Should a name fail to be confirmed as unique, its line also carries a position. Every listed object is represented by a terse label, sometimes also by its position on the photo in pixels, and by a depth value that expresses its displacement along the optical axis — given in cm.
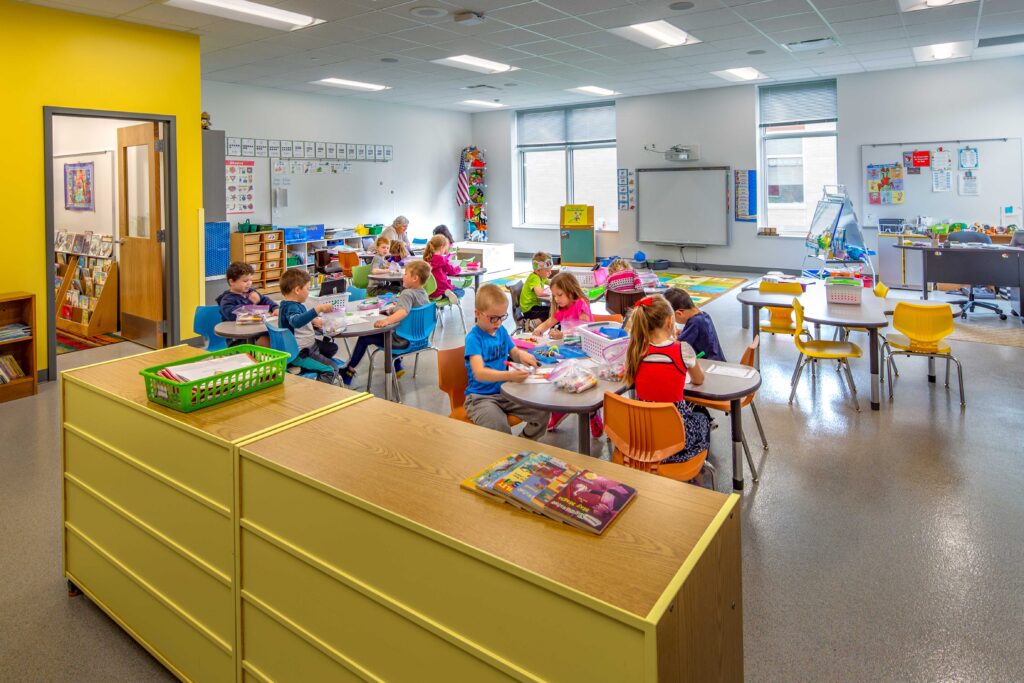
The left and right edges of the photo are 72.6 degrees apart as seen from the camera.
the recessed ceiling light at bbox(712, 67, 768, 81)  1057
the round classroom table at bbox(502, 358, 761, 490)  314
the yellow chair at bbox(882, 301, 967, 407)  516
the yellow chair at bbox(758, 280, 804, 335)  607
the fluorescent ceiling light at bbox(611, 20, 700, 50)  777
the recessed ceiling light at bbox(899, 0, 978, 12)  683
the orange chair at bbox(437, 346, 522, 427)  389
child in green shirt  607
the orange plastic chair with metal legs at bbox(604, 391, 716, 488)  293
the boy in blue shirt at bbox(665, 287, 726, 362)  412
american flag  1534
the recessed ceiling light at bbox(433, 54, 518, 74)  920
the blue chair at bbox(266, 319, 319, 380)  456
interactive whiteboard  1270
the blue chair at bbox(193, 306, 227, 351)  522
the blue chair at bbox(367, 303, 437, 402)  550
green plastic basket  222
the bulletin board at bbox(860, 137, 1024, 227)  998
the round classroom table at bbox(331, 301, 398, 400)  487
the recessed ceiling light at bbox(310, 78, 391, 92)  1064
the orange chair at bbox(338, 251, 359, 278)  1063
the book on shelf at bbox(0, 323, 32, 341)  557
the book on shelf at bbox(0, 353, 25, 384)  555
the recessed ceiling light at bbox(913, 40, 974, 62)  895
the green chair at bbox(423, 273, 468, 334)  732
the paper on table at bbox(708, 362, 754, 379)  365
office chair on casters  846
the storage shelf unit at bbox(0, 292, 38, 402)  562
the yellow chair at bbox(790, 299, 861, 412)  520
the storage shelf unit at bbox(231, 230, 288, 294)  1050
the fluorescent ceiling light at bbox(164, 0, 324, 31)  617
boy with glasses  354
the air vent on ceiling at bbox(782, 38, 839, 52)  847
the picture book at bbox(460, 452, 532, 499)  164
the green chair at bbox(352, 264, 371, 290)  788
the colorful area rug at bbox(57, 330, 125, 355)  726
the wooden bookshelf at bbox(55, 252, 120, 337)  779
